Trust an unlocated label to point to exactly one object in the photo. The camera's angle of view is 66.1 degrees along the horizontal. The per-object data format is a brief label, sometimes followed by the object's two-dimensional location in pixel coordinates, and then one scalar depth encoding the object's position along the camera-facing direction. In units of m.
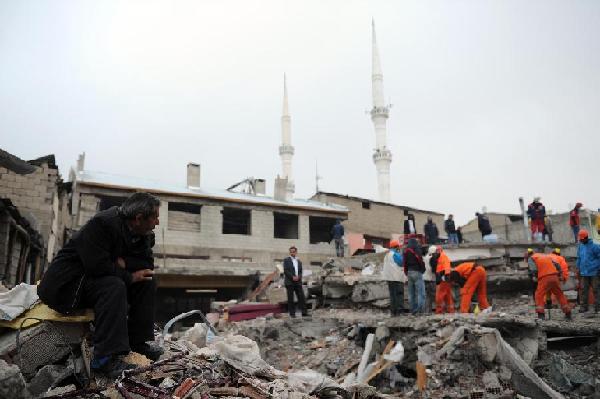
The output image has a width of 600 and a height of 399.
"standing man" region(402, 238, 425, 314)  10.47
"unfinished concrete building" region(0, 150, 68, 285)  11.80
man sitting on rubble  3.38
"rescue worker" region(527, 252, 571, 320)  9.45
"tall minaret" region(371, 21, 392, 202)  40.72
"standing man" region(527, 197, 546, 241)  18.02
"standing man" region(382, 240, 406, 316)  11.17
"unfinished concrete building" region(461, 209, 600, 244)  23.39
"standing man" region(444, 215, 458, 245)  19.66
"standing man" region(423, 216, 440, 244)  20.89
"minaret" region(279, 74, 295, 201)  45.72
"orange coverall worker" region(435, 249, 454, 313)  10.87
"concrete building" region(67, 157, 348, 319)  19.67
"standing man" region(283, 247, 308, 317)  12.23
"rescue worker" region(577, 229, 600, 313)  9.80
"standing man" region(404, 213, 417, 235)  21.55
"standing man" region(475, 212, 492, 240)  18.53
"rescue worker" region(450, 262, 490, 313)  10.53
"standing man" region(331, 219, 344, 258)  22.11
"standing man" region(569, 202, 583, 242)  16.62
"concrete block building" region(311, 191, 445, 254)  30.42
